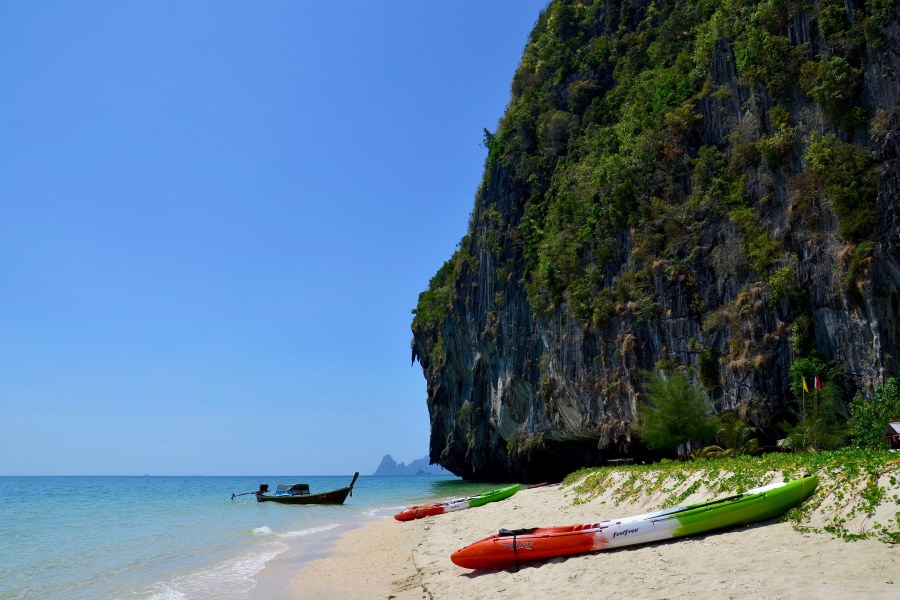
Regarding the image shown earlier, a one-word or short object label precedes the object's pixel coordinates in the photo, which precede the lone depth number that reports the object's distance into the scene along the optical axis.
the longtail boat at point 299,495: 38.31
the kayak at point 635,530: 9.93
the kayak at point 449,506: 24.59
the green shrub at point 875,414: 20.47
